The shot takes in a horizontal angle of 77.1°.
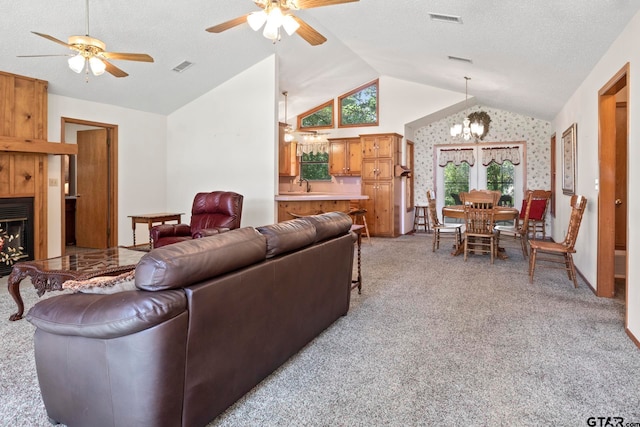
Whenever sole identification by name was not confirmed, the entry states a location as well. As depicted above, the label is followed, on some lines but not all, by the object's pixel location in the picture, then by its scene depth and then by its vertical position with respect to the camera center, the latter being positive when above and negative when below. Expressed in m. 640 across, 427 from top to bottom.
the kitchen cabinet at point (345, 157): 8.88 +1.16
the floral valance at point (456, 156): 8.84 +1.15
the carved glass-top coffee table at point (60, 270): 2.94 -0.45
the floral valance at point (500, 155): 8.45 +1.13
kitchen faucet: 9.48 +0.63
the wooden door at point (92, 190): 6.71 +0.33
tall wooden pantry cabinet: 8.31 +0.53
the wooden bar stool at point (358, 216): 7.03 -0.16
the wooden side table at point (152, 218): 5.66 -0.13
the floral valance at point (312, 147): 9.11 +1.41
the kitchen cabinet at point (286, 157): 7.16 +1.06
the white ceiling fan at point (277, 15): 3.14 +1.54
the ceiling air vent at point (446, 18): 3.95 +1.91
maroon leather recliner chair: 4.91 -0.09
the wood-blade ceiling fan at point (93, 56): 3.51 +1.45
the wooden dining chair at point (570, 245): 4.18 -0.42
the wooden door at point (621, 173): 4.74 +0.41
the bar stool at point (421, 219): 9.36 -0.26
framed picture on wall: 5.10 +0.67
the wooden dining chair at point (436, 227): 6.41 -0.31
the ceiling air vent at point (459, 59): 5.39 +2.02
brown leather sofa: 1.51 -0.53
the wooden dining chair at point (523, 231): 5.93 -0.35
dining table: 5.71 -0.09
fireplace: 4.85 -0.19
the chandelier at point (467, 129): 6.88 +1.37
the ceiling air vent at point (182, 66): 5.83 +2.10
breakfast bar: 6.52 +0.07
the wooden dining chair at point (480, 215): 5.66 -0.10
